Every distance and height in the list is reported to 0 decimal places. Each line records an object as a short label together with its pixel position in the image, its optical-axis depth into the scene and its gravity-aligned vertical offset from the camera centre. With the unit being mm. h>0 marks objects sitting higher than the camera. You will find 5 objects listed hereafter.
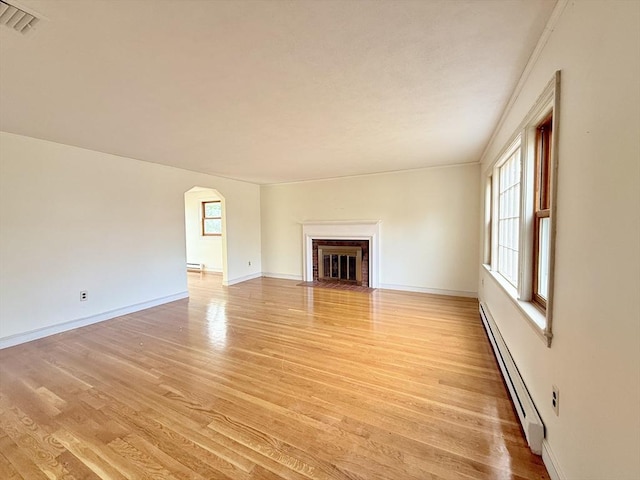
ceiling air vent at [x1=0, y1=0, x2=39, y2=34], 1335 +1078
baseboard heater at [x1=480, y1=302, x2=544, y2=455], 1557 -1101
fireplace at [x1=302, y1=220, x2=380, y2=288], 5656 -446
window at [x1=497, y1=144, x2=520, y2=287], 2691 +159
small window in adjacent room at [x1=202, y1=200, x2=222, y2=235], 7599 +376
